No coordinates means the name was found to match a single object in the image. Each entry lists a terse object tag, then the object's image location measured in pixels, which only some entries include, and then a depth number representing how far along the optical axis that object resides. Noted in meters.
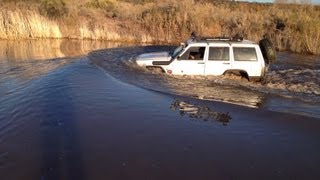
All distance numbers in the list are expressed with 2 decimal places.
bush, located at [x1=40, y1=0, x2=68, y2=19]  19.75
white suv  8.48
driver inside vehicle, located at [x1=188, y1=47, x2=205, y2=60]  8.53
